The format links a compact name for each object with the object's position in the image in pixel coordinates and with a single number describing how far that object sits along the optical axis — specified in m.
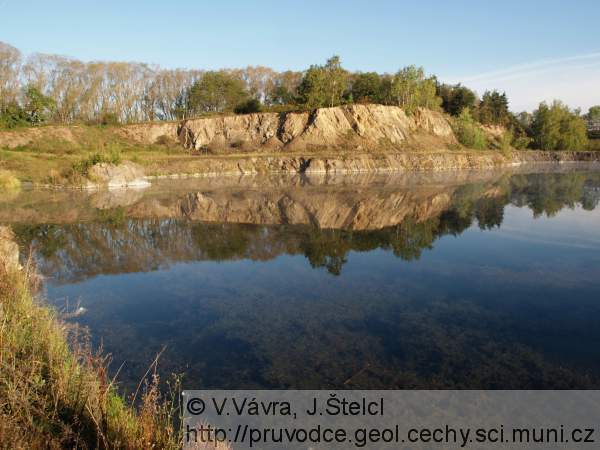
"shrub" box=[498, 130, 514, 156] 81.69
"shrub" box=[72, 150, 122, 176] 38.31
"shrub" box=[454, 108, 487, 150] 83.62
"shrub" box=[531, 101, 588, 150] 98.56
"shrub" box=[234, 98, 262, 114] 81.69
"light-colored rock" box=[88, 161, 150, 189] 38.47
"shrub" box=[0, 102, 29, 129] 63.04
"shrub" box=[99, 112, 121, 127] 76.61
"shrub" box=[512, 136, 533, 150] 94.88
